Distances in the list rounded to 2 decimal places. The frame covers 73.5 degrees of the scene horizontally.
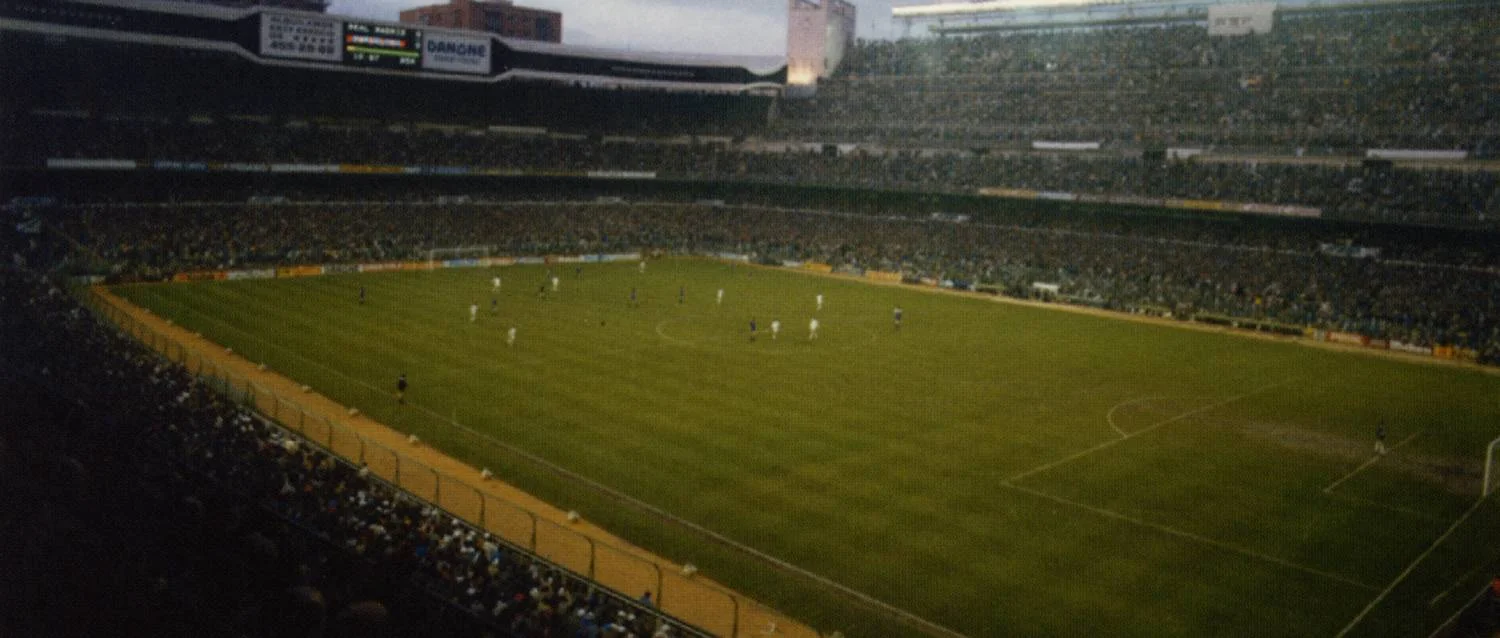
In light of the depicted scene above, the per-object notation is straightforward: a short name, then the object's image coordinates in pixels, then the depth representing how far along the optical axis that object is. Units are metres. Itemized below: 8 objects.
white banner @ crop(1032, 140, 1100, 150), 68.31
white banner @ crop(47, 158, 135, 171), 54.00
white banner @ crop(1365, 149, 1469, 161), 52.81
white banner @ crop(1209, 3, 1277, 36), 69.88
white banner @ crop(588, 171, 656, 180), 79.81
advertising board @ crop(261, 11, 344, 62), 60.78
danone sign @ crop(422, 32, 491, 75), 68.31
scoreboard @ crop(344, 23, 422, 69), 63.84
